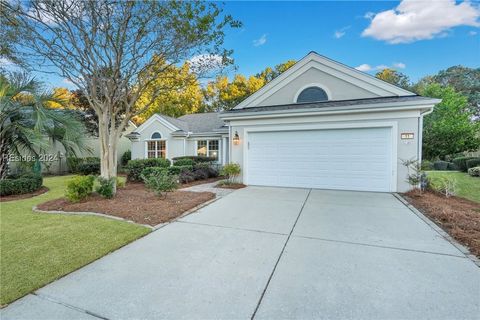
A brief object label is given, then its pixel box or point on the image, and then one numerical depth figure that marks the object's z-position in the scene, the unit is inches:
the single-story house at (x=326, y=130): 303.0
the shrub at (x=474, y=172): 504.2
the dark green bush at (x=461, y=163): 643.8
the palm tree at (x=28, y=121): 300.4
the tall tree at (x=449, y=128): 797.2
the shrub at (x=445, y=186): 285.9
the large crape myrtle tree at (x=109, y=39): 255.9
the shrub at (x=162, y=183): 260.7
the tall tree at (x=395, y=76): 1206.3
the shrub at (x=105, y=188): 264.4
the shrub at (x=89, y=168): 569.0
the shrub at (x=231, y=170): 369.4
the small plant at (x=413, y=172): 287.3
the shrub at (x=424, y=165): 306.3
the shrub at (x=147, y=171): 386.8
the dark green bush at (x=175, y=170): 404.0
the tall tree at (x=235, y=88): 1040.2
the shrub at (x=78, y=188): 249.9
